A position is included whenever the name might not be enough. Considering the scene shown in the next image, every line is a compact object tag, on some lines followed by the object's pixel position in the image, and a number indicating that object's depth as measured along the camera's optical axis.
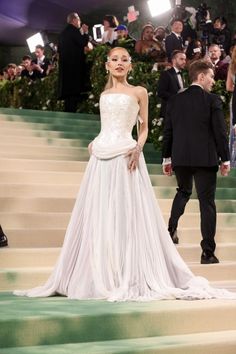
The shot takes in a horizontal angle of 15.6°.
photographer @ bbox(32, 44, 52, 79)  14.02
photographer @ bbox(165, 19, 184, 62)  11.38
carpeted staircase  4.61
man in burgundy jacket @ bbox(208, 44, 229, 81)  10.41
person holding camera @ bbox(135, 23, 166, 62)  11.31
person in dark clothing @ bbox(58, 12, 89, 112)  12.65
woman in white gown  5.51
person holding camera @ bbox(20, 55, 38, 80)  13.99
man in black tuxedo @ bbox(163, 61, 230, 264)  6.86
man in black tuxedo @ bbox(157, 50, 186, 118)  9.64
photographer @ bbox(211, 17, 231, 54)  12.84
